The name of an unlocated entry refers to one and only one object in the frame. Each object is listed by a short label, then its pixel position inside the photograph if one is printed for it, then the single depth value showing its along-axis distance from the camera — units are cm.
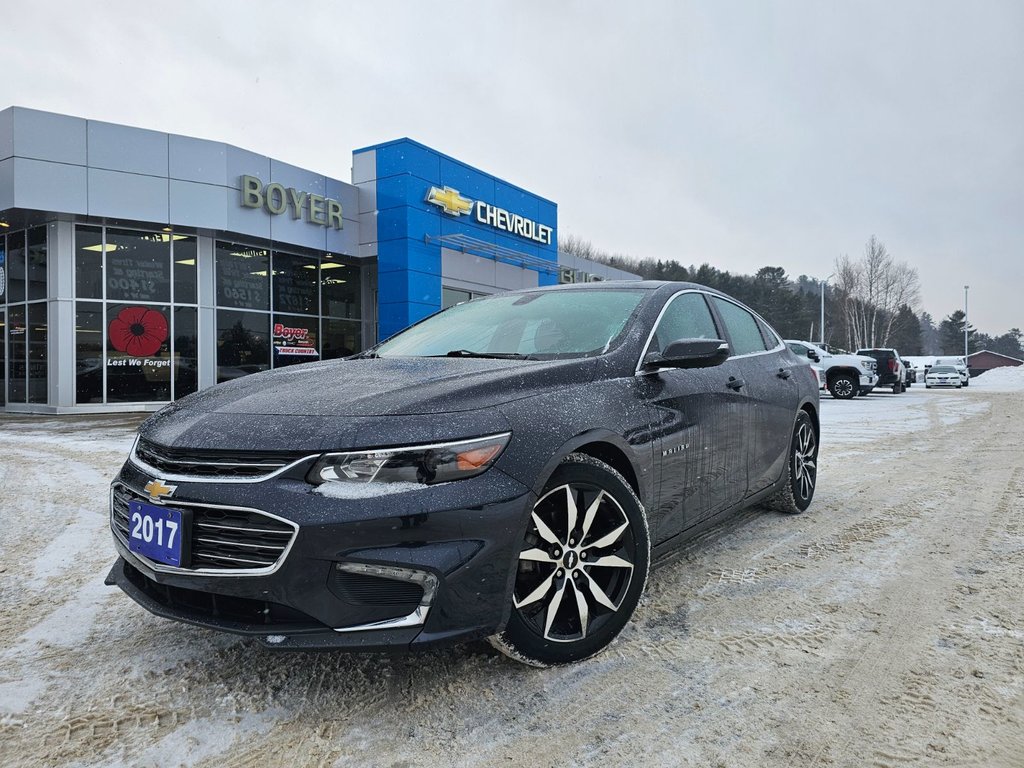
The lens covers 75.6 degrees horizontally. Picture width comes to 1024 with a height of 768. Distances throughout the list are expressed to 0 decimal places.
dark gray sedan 191
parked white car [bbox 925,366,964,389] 3088
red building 7050
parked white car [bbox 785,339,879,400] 1912
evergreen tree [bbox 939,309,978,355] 8600
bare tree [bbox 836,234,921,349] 6038
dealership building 1366
